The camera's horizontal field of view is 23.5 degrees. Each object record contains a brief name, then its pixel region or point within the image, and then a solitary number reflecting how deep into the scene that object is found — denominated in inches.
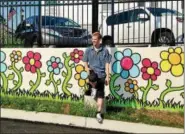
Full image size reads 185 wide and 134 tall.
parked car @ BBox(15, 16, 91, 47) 411.2
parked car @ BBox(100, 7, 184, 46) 386.0
